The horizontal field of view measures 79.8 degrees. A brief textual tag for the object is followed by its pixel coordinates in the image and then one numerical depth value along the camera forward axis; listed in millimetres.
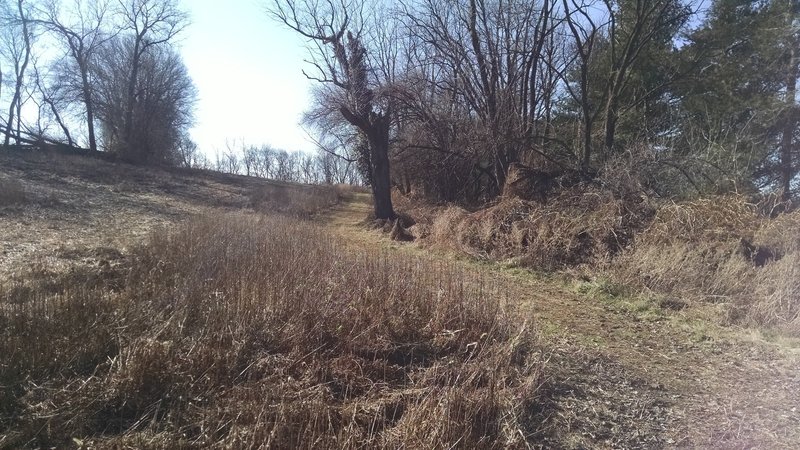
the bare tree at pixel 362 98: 15422
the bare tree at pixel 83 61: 31656
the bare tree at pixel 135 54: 32844
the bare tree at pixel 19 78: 31697
